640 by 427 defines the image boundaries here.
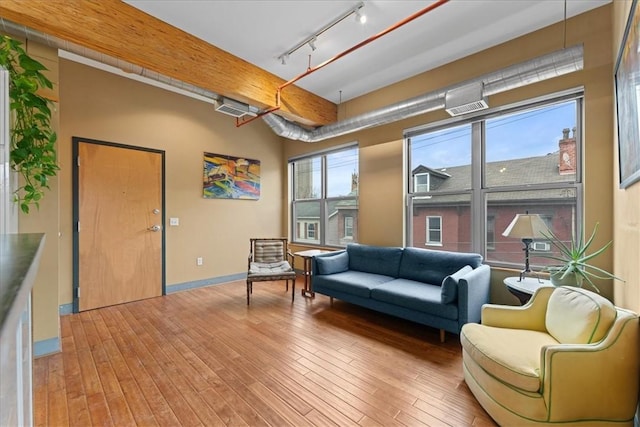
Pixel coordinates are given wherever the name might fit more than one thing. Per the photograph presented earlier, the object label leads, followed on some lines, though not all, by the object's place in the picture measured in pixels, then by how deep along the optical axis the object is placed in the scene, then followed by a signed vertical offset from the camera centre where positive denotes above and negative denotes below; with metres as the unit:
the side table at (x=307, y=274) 4.16 -0.92
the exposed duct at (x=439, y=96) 2.48 +1.33
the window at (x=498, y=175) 2.88 +0.45
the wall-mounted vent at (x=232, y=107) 3.53 +1.39
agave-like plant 2.28 -0.42
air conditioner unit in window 2.99 -0.36
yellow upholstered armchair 1.42 -0.87
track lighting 2.59 +1.89
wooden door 3.57 -0.14
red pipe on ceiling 2.21 +1.61
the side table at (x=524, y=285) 2.42 -0.66
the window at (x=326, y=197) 4.93 +0.30
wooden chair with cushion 3.84 -0.77
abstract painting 4.73 +0.66
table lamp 2.59 -0.14
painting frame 1.52 +0.68
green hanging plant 1.97 +0.67
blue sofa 2.60 -0.83
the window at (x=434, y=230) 3.78 -0.23
